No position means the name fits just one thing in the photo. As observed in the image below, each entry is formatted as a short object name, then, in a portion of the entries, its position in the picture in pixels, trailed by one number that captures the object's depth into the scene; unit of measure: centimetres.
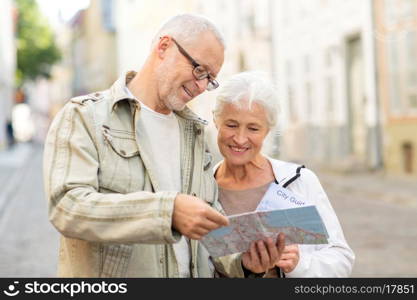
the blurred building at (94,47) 5975
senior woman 274
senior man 213
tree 5012
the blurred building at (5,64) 3656
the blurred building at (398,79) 1812
